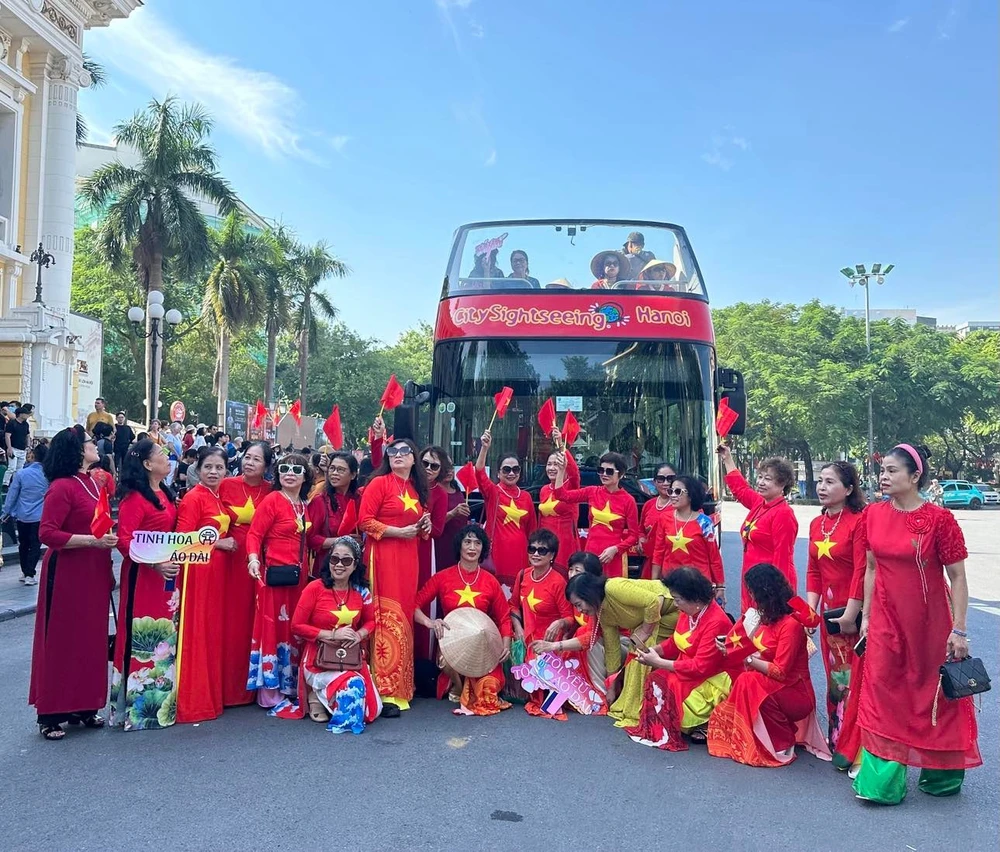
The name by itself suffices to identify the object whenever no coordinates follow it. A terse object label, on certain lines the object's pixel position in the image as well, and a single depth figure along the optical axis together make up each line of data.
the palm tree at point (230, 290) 29.48
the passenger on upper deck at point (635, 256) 8.27
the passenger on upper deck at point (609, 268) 8.18
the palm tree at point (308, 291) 36.56
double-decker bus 7.32
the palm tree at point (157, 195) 25.02
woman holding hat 5.61
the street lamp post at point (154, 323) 19.53
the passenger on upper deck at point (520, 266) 8.18
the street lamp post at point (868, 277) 37.28
